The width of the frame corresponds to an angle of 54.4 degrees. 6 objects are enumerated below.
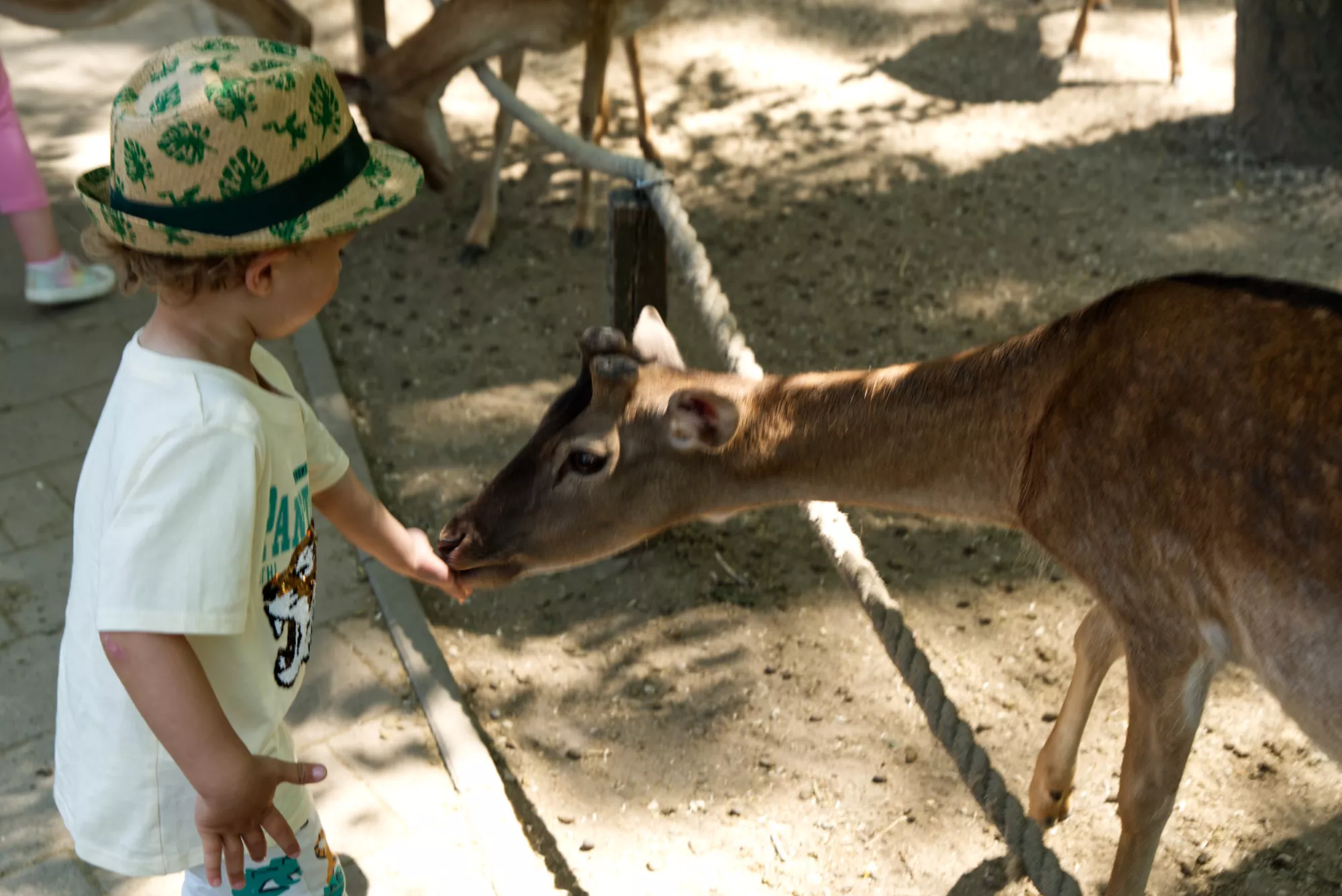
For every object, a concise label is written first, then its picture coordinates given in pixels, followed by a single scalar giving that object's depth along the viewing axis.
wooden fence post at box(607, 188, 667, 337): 3.88
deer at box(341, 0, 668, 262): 6.21
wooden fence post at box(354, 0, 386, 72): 6.57
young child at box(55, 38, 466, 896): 1.84
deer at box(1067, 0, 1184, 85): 7.34
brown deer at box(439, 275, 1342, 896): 2.43
